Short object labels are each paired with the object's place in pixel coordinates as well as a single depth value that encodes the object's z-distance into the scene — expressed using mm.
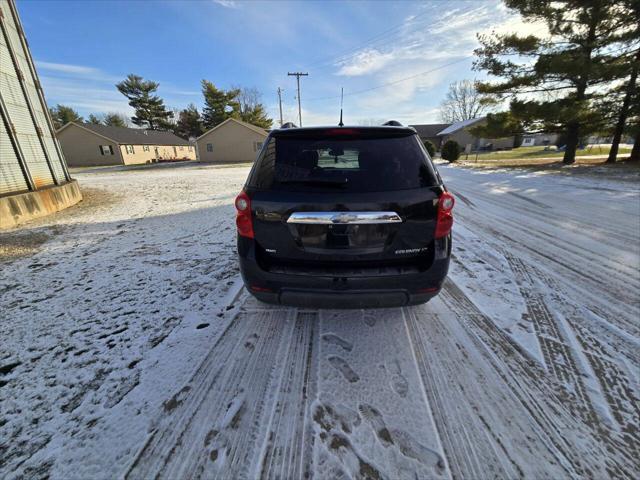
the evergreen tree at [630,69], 13789
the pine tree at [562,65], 14594
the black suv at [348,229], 2168
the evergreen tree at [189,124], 60094
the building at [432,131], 52534
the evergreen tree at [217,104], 49897
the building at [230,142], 37781
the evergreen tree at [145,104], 54938
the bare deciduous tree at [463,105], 64688
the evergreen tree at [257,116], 53719
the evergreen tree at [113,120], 64312
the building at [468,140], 46844
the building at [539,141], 52766
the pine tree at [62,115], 57300
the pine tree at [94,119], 65456
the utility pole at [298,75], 37872
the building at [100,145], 39375
